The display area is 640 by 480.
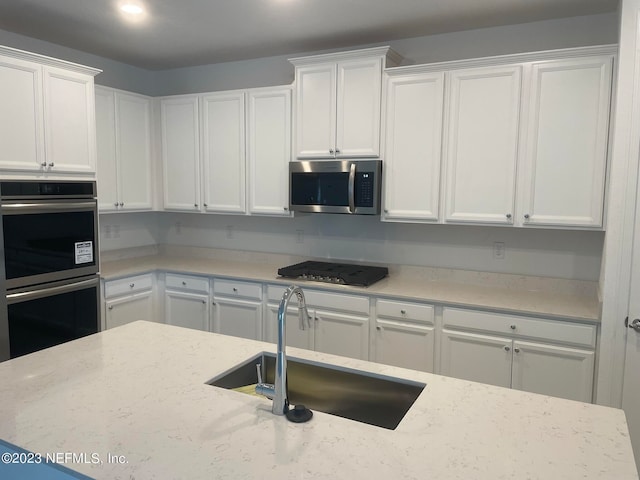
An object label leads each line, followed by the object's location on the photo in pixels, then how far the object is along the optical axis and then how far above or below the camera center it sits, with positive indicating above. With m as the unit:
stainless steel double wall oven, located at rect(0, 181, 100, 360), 2.78 -0.40
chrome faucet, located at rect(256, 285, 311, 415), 1.36 -0.49
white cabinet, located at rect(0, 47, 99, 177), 2.88 +0.56
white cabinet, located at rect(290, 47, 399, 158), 3.29 +0.73
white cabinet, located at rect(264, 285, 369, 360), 3.22 -0.83
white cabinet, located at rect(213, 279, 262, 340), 3.62 -0.82
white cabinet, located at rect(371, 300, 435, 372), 3.02 -0.85
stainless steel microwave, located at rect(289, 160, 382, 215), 3.29 +0.13
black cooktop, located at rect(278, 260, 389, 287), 3.31 -0.50
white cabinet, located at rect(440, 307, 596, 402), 2.63 -0.85
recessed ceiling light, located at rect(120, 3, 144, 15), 2.88 +1.20
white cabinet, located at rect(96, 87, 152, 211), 3.79 +0.44
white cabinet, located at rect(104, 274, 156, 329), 3.61 -0.78
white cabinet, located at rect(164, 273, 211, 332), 3.86 -0.82
